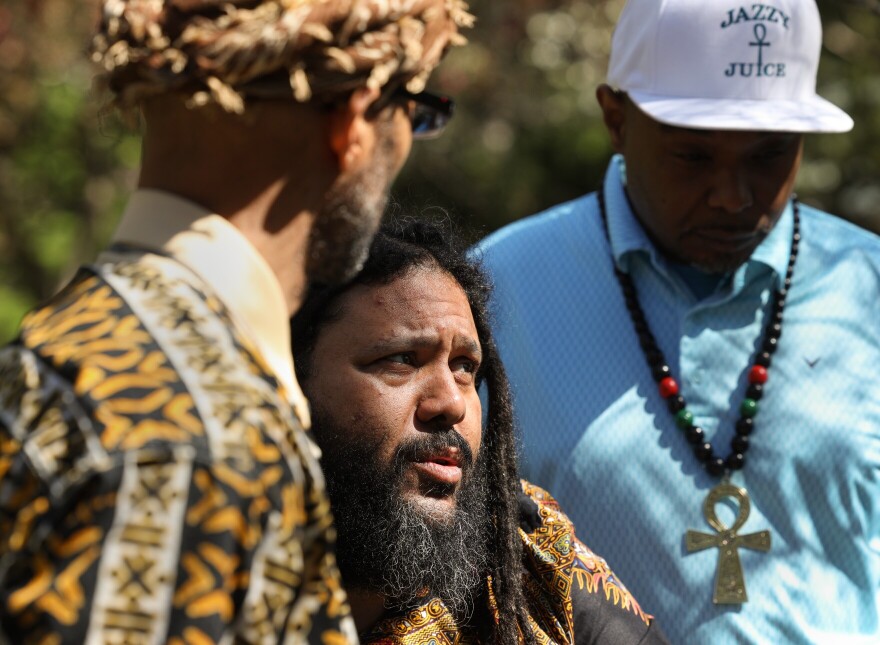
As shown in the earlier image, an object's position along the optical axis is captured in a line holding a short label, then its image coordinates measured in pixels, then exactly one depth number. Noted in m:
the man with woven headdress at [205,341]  2.99
